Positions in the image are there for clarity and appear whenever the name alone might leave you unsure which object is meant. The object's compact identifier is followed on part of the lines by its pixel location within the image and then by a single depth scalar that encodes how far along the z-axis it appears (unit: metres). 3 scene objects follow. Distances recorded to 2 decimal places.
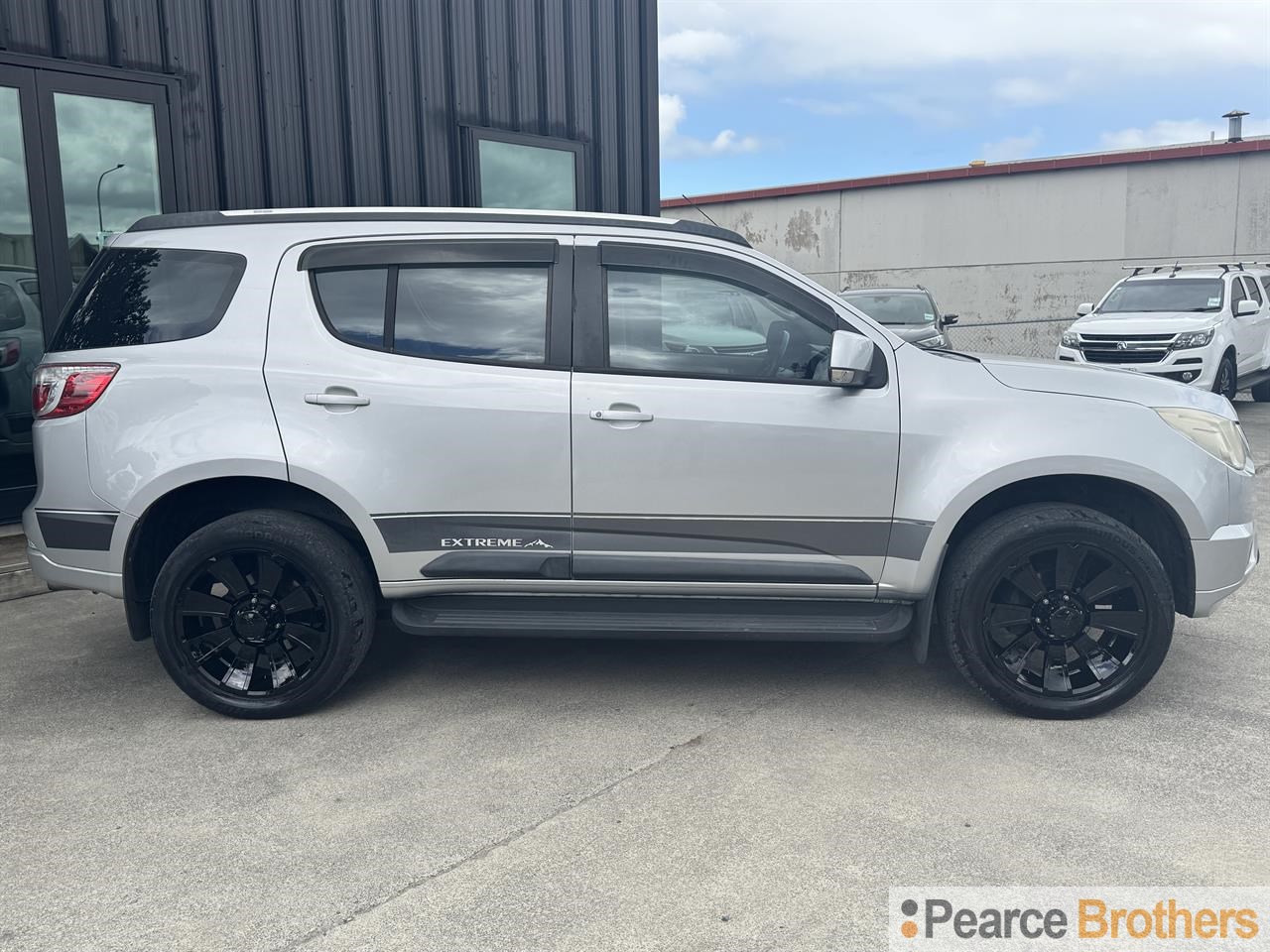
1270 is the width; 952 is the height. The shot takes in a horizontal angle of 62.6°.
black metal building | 6.24
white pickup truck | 12.21
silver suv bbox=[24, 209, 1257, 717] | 3.90
